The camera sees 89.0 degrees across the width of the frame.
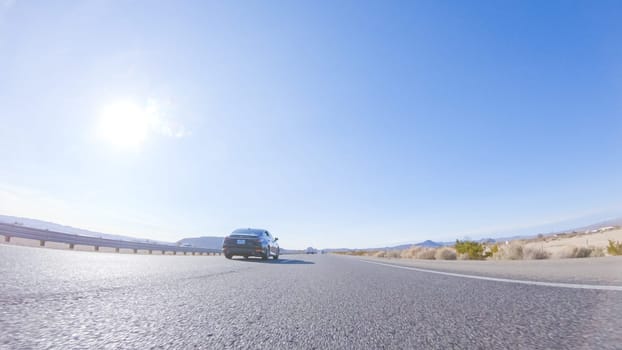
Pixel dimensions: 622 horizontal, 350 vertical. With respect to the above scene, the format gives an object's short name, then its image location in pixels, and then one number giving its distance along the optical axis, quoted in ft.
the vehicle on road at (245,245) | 46.60
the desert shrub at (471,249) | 53.72
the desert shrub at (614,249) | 31.75
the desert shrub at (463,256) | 55.87
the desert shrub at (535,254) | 37.12
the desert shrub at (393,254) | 89.09
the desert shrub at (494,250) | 51.93
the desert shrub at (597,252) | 32.81
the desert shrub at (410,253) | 78.42
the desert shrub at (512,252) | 40.24
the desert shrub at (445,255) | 57.72
